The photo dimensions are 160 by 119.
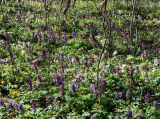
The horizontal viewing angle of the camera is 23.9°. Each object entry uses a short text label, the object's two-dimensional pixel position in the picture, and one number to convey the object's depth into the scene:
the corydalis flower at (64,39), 13.24
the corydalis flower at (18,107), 7.69
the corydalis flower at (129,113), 7.22
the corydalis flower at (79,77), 9.14
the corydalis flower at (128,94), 8.22
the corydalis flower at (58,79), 8.95
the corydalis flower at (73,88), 8.30
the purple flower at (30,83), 8.84
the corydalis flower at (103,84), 8.47
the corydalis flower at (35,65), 9.64
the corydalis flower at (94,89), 8.23
